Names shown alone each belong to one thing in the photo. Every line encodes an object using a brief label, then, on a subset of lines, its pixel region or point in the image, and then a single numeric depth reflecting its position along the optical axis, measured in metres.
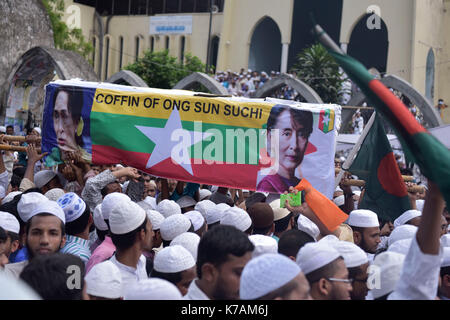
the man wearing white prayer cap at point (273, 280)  2.71
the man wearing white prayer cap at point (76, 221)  5.19
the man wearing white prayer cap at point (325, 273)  3.37
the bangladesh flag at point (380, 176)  5.94
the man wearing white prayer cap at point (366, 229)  5.77
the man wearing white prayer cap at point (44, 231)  4.48
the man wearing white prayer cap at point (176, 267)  4.10
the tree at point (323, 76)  23.77
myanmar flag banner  7.29
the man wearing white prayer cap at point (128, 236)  4.43
